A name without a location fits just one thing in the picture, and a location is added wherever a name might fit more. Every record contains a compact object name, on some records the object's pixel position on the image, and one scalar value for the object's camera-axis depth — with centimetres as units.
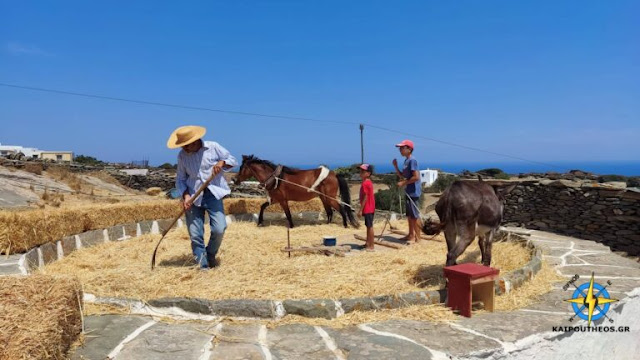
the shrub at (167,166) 3353
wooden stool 379
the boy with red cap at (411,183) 738
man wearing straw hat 547
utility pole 2148
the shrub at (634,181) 1492
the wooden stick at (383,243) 720
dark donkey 452
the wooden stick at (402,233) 815
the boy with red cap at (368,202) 687
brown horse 956
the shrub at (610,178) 1574
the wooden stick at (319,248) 638
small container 720
